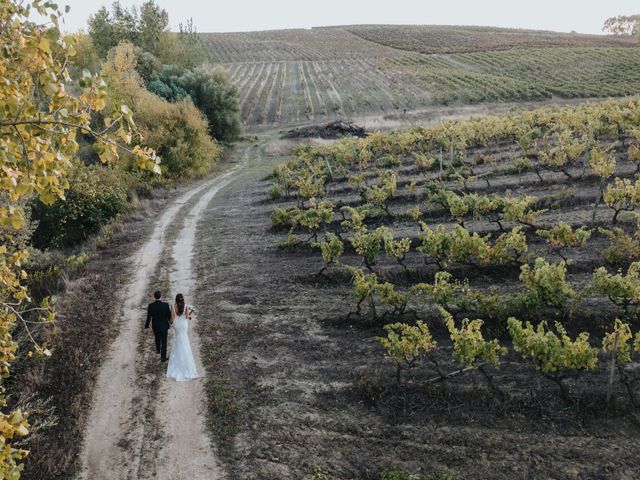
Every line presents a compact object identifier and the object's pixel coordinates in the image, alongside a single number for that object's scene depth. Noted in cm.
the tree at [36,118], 418
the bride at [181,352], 1148
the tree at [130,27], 6334
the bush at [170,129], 3588
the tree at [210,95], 4988
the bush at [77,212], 2572
